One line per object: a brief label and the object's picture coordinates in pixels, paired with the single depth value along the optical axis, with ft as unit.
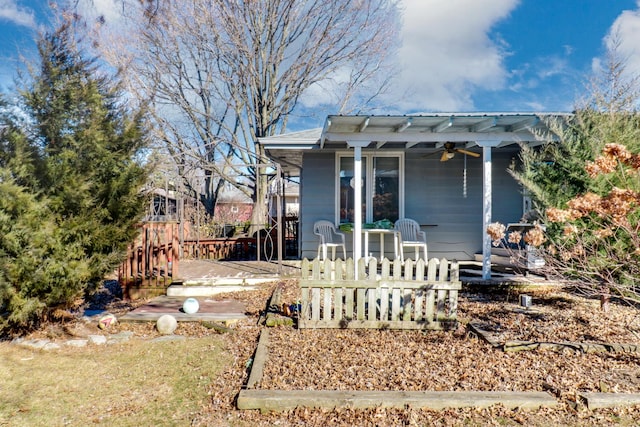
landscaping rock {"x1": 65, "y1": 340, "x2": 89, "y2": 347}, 12.99
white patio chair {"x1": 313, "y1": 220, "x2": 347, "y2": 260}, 25.98
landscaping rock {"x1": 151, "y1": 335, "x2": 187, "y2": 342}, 13.71
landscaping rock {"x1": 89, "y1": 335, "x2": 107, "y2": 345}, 13.32
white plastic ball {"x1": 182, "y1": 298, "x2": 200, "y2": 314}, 16.57
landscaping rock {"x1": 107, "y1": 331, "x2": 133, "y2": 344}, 13.55
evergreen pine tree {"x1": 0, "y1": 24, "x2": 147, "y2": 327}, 11.96
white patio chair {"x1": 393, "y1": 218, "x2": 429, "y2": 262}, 25.43
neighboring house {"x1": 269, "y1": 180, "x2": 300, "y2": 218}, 99.81
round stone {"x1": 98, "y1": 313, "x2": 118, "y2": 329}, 14.84
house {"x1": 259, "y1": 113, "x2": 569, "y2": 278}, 26.55
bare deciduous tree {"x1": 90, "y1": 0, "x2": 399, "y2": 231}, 44.24
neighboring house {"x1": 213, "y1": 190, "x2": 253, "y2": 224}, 64.72
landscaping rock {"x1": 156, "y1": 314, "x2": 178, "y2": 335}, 14.58
